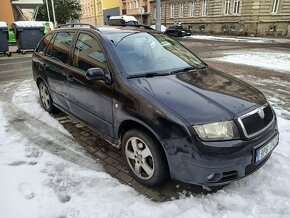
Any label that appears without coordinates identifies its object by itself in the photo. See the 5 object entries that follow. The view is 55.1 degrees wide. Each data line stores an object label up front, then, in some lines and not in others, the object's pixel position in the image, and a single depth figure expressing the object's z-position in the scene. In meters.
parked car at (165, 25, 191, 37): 29.81
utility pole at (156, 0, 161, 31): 11.30
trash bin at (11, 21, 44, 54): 14.61
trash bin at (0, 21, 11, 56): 13.58
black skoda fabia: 2.55
